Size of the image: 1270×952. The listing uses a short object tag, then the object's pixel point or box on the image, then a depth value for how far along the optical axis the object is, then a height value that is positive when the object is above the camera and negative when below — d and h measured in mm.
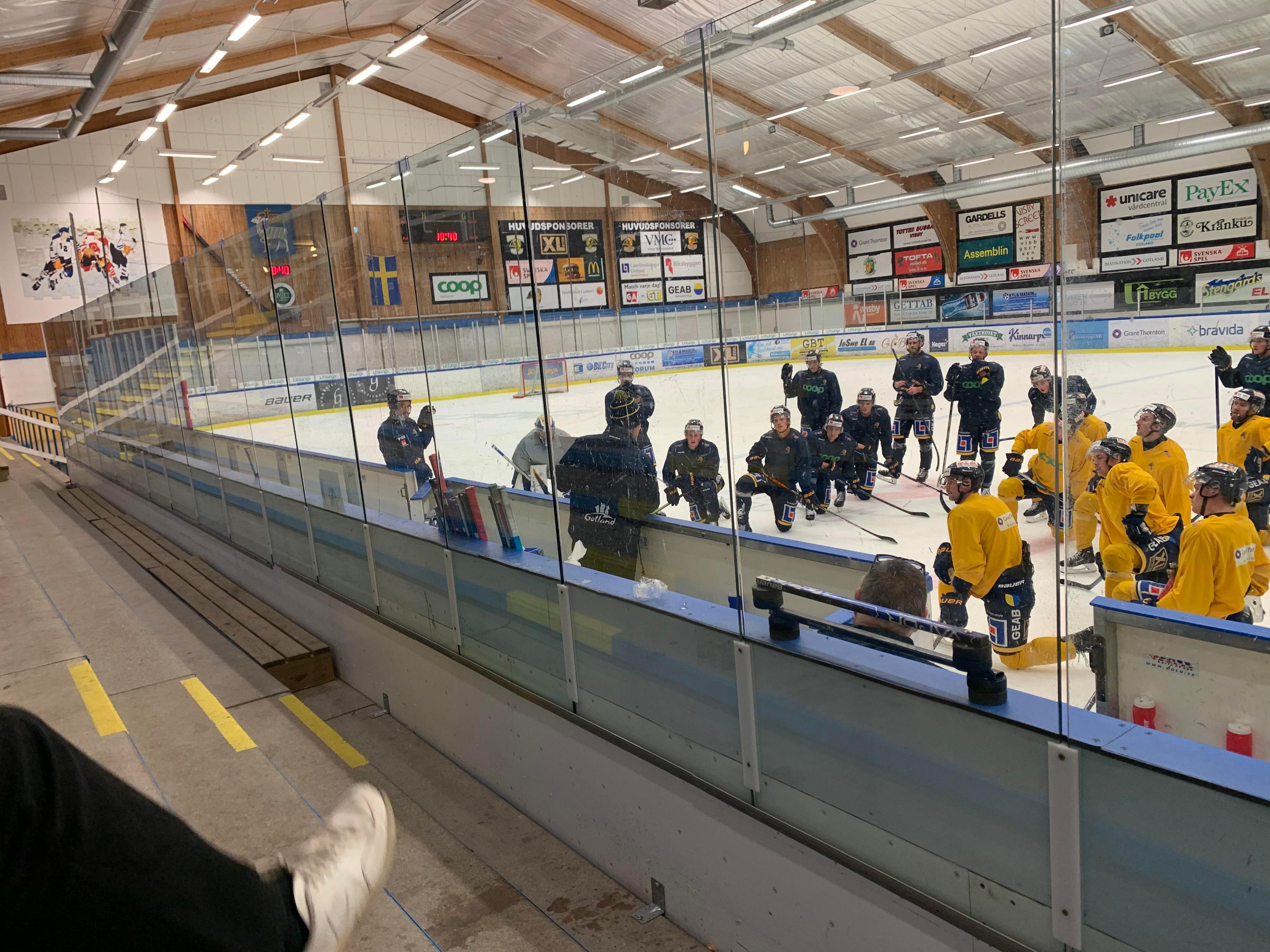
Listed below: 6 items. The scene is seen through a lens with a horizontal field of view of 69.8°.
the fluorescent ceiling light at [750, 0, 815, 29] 2383 +805
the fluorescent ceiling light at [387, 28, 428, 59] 13609 +4707
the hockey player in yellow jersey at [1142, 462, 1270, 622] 3646 -1128
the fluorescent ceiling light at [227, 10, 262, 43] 11680 +4416
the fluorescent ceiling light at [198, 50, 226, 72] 13383 +4599
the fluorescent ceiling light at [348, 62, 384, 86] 15133 +4676
